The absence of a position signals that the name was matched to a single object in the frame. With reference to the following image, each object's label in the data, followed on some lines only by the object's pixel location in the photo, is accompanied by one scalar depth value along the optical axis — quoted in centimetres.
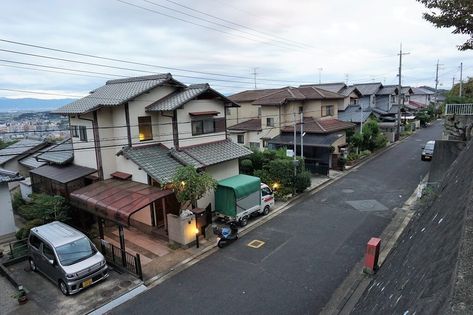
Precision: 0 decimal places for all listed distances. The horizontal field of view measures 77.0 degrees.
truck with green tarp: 1617
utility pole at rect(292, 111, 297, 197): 2101
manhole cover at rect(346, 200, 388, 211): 1842
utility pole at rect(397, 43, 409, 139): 4074
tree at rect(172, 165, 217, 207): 1412
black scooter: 1417
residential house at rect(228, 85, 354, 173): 2762
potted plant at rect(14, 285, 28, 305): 1038
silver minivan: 1072
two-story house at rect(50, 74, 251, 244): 1571
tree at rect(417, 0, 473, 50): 1004
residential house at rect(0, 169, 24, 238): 1559
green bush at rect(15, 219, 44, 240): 1442
